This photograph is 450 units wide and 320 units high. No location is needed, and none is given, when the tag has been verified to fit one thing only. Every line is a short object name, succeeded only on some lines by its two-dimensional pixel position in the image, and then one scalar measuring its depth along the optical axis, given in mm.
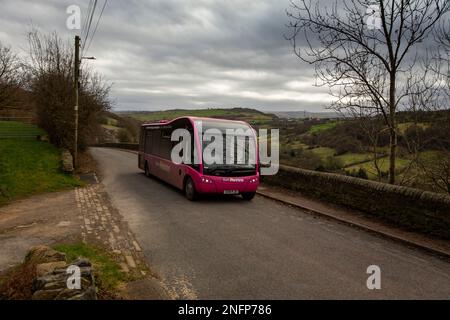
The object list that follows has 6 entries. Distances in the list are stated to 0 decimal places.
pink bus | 10969
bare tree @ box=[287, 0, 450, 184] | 8633
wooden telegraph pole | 18688
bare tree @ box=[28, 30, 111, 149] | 21172
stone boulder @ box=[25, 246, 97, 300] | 3594
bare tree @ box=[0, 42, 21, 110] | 20047
